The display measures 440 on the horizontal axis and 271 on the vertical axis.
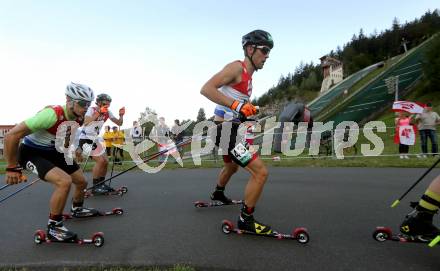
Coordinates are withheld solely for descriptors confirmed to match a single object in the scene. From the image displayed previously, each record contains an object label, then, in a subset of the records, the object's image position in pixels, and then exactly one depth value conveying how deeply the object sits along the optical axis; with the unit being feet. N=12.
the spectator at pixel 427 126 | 37.35
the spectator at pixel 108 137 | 44.14
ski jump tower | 341.62
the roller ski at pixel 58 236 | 12.70
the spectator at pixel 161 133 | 47.88
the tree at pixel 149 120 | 47.57
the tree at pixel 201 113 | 382.46
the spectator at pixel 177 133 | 44.02
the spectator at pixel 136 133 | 50.39
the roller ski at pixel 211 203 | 18.26
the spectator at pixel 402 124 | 40.11
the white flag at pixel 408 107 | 39.91
